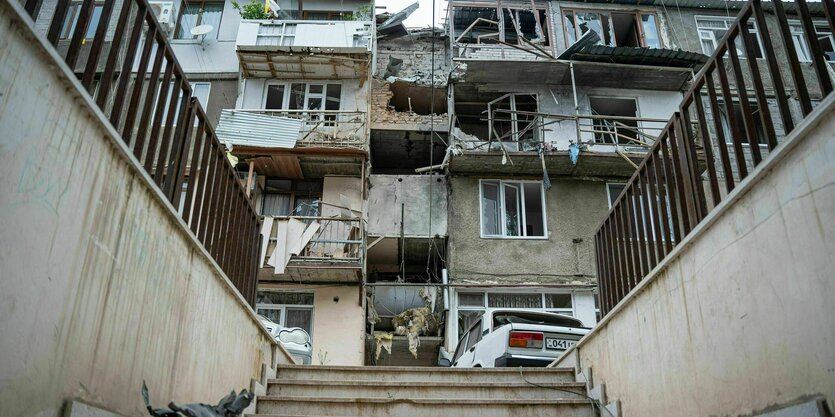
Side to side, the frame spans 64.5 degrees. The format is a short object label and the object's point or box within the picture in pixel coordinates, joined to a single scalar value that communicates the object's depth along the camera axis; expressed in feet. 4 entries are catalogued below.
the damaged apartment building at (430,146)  55.67
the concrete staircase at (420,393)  21.84
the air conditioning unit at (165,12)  64.69
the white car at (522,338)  31.17
